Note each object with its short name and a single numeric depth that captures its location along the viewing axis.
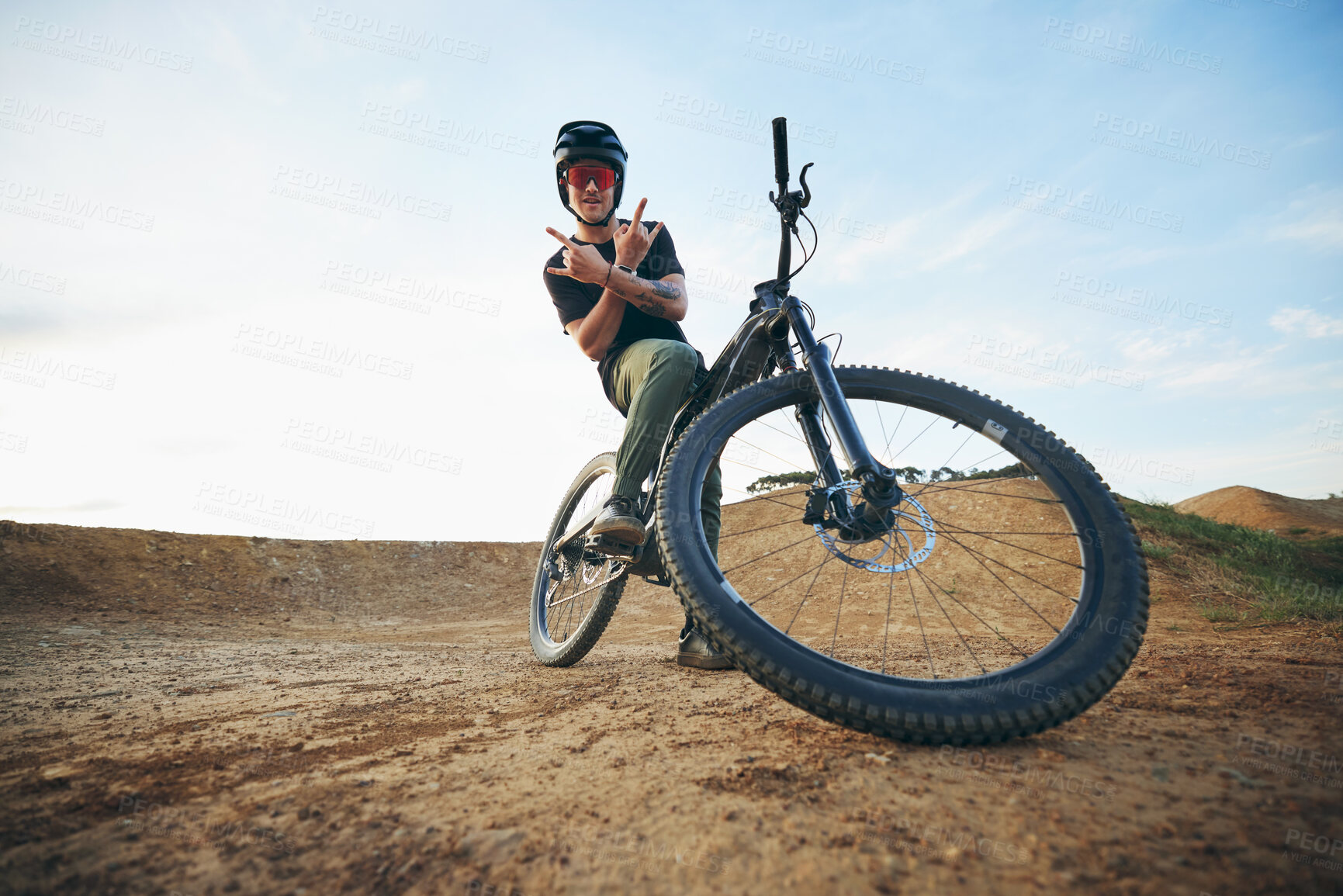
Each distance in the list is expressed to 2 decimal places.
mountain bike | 1.33
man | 2.44
